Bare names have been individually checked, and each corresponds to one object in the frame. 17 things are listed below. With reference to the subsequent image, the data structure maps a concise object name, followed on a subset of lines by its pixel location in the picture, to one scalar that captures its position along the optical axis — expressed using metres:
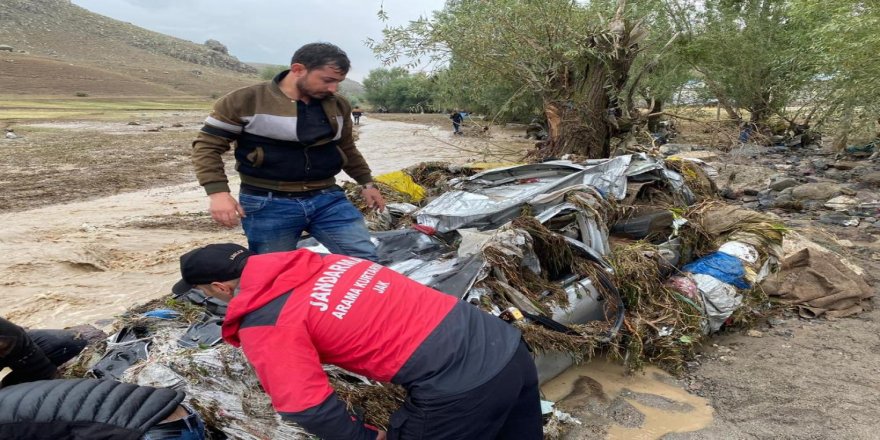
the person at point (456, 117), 14.63
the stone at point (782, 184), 8.75
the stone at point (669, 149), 14.65
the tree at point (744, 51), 14.37
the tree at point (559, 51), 6.93
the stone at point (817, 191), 7.96
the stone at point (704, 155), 12.40
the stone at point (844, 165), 10.63
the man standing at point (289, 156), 2.66
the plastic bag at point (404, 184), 6.45
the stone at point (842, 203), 7.50
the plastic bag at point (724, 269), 3.98
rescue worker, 1.61
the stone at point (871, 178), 8.90
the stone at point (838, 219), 6.79
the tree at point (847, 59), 7.59
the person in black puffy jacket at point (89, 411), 1.87
